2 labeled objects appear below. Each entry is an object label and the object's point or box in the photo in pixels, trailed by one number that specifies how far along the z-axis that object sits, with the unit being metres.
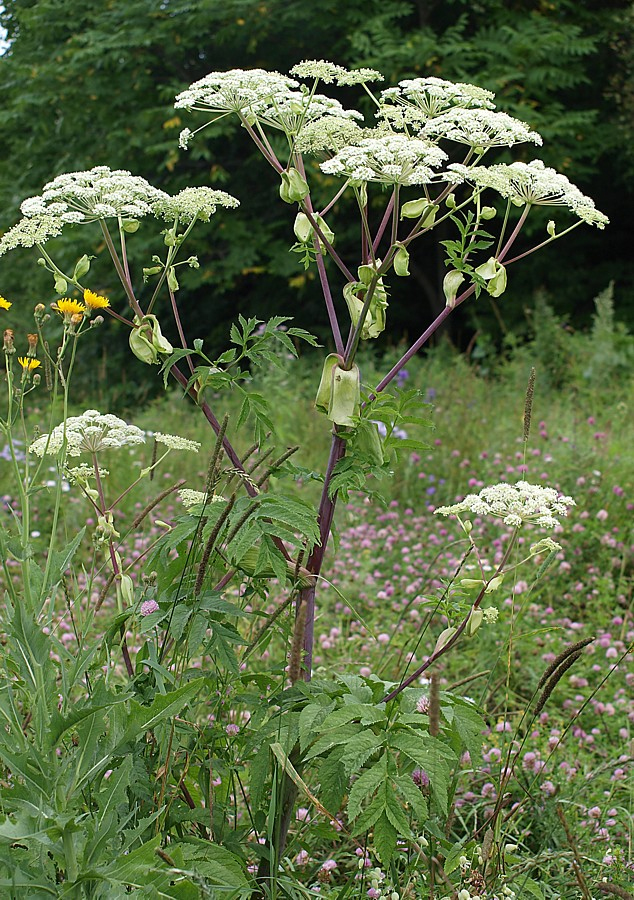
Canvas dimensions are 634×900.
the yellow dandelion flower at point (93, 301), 1.55
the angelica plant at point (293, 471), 1.49
